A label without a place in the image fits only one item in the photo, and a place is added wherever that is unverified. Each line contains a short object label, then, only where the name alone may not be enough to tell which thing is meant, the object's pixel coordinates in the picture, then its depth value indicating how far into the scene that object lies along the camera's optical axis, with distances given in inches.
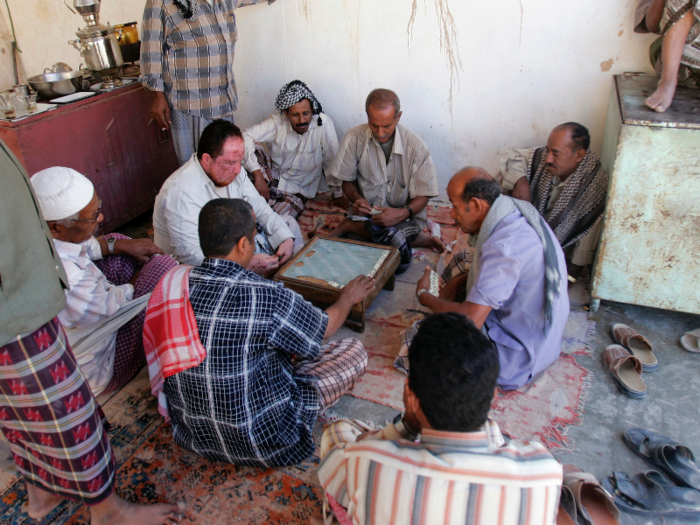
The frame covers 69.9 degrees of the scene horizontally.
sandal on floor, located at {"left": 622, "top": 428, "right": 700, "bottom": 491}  78.0
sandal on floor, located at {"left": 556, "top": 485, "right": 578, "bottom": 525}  67.9
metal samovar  161.2
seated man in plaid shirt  70.2
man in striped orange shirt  43.5
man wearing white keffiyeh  160.9
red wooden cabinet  138.6
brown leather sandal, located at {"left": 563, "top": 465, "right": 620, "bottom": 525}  69.7
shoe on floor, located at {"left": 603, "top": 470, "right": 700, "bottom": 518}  74.5
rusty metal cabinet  97.5
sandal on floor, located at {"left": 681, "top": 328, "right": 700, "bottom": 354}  105.4
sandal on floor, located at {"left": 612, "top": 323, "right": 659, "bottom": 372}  101.2
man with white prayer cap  86.1
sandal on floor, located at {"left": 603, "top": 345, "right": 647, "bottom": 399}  95.1
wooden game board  110.2
